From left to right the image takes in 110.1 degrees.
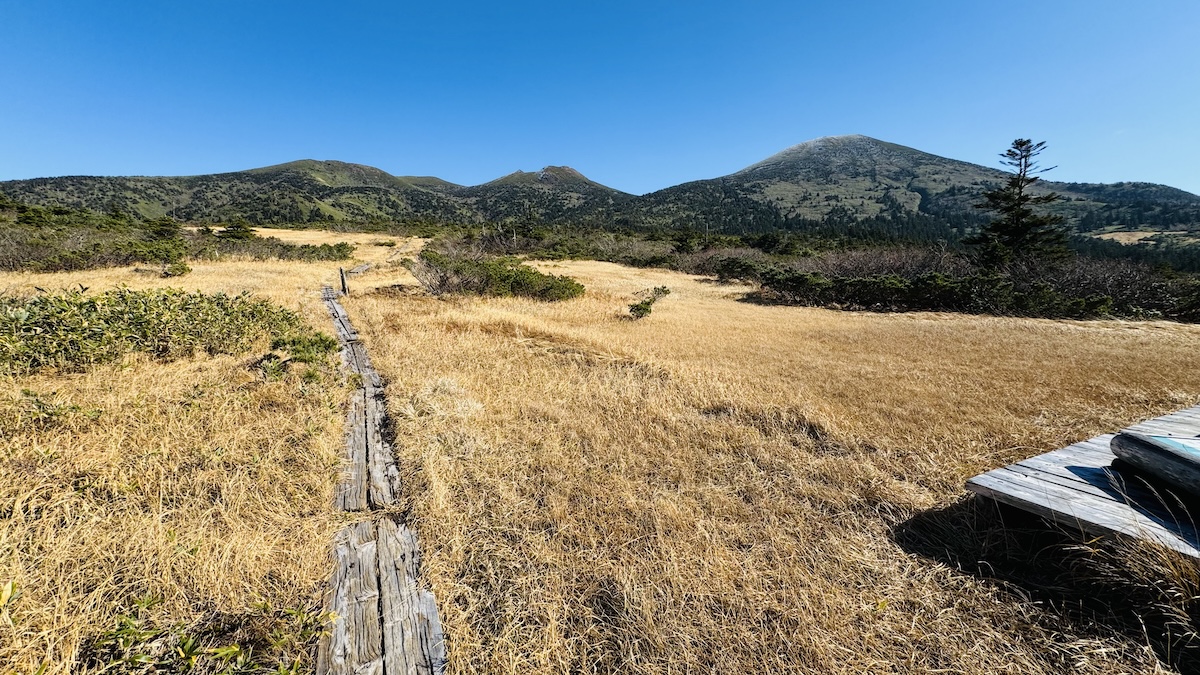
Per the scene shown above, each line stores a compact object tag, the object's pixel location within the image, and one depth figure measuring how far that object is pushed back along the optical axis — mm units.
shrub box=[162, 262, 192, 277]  17219
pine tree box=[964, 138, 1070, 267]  27773
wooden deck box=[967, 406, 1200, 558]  2617
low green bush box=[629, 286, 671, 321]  13695
